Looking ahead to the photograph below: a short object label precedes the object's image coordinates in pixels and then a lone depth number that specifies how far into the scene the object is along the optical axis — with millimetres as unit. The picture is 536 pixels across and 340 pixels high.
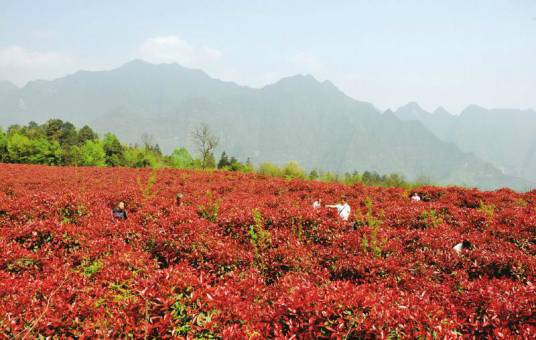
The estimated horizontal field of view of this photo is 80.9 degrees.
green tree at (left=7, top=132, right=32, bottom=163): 58906
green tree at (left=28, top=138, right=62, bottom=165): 60638
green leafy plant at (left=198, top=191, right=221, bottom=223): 8242
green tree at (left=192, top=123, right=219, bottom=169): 54494
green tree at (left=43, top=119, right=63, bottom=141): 81981
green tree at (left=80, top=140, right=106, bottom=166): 61281
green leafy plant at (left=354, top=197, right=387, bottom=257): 6051
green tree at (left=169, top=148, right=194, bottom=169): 71356
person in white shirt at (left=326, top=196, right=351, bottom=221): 8369
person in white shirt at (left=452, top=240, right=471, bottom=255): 6454
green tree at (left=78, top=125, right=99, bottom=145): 89175
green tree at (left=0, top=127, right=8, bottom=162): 59031
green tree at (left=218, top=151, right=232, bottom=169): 79094
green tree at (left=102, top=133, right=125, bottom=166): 70750
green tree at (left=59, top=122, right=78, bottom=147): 83838
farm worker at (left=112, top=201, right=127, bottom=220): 8438
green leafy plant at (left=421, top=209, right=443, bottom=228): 8086
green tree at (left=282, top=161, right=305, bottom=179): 73412
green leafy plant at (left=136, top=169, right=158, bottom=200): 10343
